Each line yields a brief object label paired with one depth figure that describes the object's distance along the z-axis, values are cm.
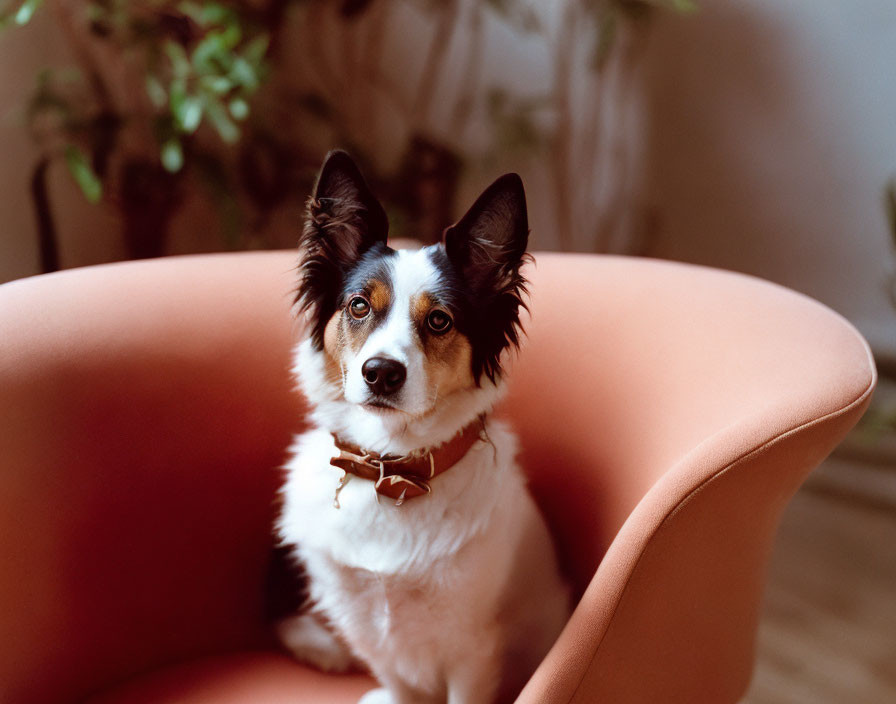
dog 123
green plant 232
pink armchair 116
